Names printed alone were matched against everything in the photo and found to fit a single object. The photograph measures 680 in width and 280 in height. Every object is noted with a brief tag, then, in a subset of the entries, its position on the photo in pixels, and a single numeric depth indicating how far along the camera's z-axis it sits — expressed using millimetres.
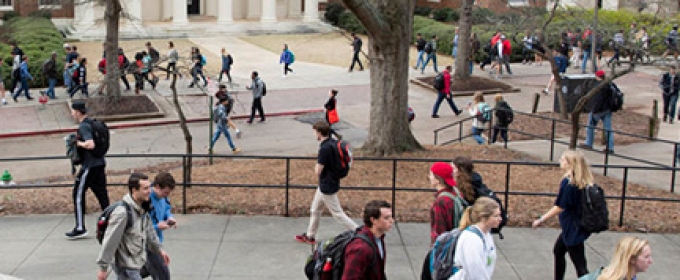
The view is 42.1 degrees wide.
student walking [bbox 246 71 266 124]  22516
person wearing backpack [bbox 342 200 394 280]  6188
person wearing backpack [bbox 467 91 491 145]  18031
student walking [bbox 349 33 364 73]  29712
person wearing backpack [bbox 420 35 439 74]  30562
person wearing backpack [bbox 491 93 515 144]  18156
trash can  22766
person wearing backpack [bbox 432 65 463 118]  23188
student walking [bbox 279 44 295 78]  30281
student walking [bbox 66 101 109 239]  9992
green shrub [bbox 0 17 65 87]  27328
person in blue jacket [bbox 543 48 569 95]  28344
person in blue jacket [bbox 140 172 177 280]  7672
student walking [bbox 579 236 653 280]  5727
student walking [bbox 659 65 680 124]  22328
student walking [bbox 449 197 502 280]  6398
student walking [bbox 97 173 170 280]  7129
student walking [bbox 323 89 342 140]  20703
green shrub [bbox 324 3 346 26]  44312
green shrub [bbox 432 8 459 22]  43531
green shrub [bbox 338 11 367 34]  41062
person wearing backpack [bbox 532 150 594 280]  8125
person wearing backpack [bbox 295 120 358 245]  9695
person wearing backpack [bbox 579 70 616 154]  17238
